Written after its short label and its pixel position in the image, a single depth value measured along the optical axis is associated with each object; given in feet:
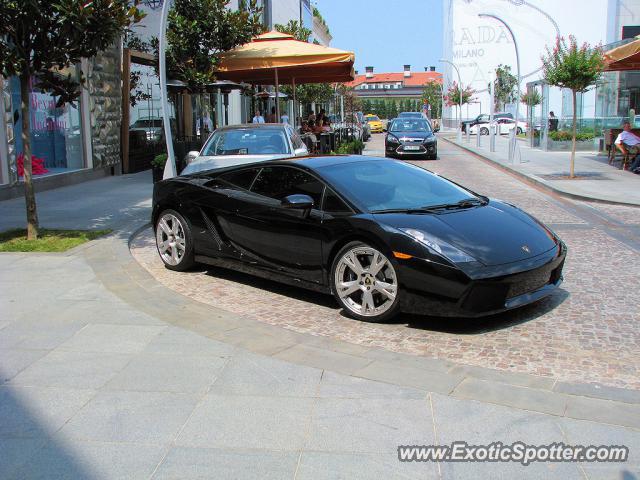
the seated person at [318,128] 68.10
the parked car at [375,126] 190.67
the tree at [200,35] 51.06
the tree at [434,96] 312.09
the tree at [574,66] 50.78
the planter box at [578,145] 88.07
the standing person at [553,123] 92.27
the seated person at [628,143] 59.77
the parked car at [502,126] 158.40
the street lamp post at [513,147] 70.48
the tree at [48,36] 24.84
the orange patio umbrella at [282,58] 44.88
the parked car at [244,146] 34.68
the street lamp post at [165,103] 38.63
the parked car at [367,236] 16.14
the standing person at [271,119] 86.08
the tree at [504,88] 234.58
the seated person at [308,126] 68.49
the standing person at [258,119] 70.84
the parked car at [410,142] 79.10
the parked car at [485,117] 182.23
